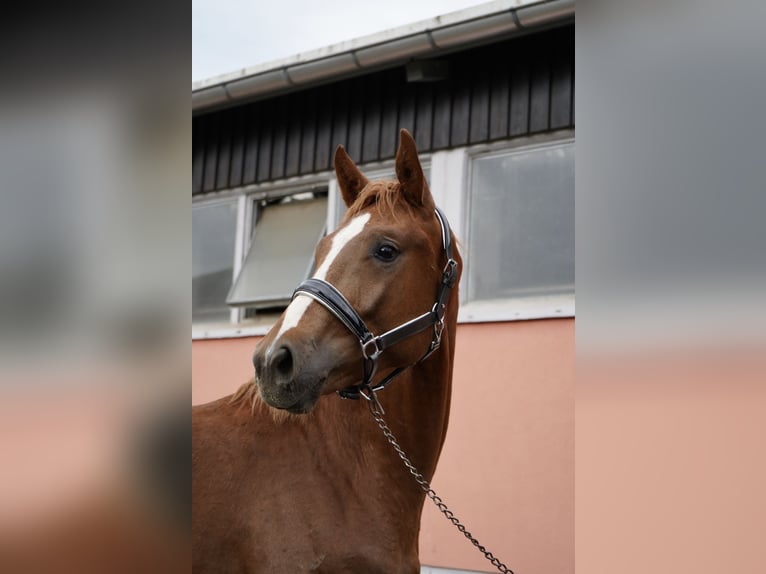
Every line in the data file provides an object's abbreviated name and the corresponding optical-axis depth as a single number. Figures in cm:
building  573
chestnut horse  307
